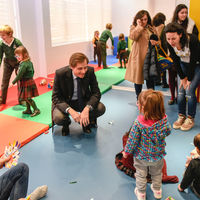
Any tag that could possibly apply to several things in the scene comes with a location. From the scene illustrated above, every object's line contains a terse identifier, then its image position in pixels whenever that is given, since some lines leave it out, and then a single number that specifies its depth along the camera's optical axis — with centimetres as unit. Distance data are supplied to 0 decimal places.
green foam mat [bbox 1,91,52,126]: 396
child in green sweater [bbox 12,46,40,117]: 385
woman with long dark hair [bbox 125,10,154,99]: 393
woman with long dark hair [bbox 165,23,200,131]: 309
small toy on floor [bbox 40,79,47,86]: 591
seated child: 205
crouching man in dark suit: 315
